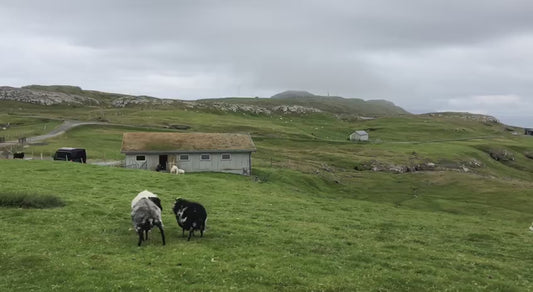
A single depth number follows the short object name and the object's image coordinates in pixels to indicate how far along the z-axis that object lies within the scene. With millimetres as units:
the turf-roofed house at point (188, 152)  71188
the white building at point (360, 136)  165375
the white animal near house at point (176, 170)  66312
